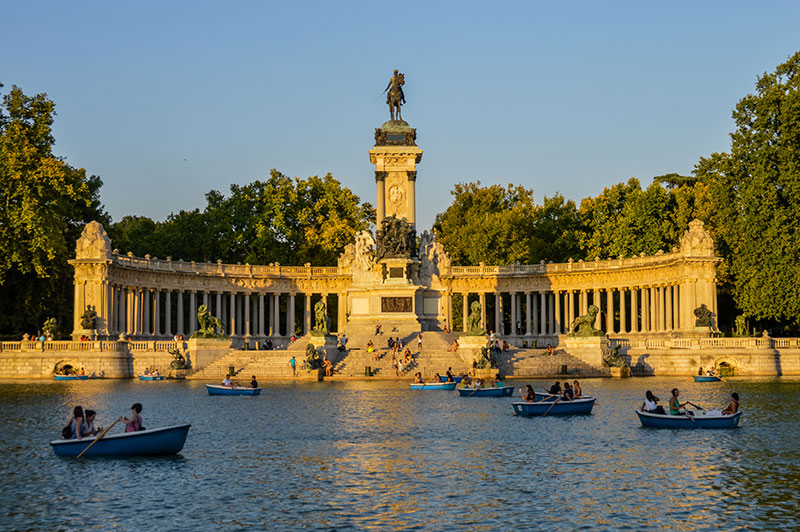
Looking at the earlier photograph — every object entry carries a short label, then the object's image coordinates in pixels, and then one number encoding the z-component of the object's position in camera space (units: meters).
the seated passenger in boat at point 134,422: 26.42
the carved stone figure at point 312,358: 58.75
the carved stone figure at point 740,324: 67.62
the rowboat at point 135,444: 25.75
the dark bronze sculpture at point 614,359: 61.84
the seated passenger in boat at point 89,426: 26.05
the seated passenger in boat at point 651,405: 32.25
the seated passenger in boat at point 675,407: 31.86
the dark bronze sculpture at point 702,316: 67.94
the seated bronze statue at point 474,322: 61.84
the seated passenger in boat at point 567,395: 36.50
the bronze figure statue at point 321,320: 62.64
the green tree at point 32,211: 72.25
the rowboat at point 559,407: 36.06
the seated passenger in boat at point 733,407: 31.53
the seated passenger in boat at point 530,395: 36.84
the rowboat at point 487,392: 45.59
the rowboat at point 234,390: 46.34
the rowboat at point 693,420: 31.48
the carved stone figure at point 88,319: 71.06
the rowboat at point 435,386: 49.75
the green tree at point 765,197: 67.56
